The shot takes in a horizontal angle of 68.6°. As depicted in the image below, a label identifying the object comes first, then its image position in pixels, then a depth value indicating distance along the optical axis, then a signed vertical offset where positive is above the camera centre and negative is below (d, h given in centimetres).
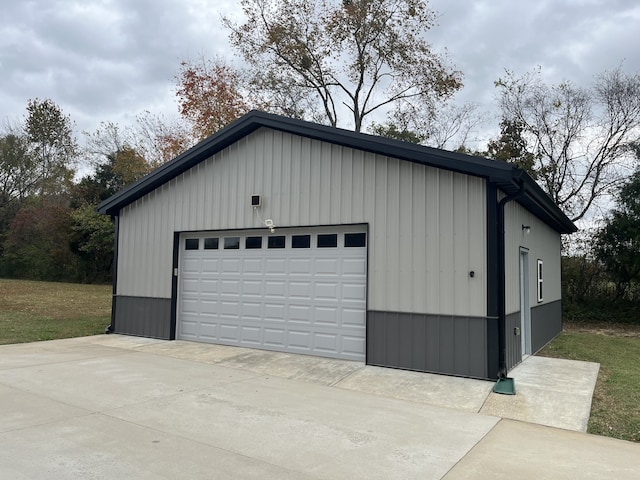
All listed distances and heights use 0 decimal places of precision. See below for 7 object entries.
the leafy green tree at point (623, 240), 1510 +128
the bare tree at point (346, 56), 1989 +961
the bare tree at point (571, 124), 1730 +602
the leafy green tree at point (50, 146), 3325 +901
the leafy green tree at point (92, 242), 2619 +158
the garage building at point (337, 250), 691 +43
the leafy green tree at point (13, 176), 3173 +642
